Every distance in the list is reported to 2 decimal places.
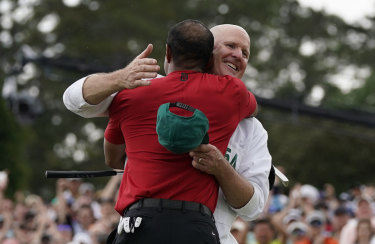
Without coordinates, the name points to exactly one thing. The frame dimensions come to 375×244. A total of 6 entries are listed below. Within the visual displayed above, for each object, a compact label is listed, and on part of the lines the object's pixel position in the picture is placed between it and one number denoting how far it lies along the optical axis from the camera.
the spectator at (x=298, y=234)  17.54
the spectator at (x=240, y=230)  16.40
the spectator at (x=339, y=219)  18.85
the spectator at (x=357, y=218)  16.34
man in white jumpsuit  6.02
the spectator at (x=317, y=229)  17.97
